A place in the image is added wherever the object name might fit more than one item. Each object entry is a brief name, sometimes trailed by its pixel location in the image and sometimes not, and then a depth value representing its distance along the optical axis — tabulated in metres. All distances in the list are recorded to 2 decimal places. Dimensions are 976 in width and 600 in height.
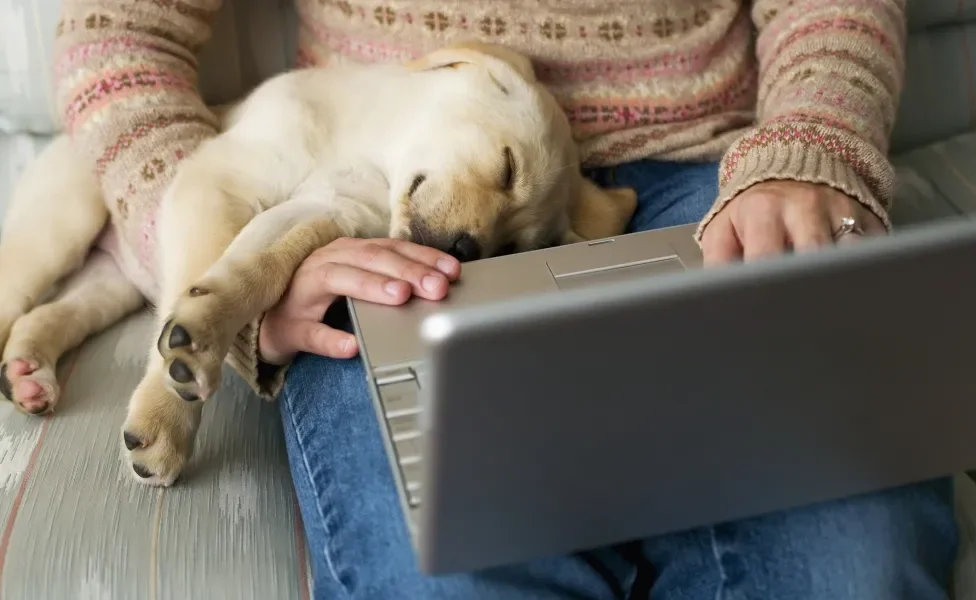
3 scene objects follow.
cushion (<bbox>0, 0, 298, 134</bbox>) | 1.55
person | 0.91
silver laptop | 0.52
